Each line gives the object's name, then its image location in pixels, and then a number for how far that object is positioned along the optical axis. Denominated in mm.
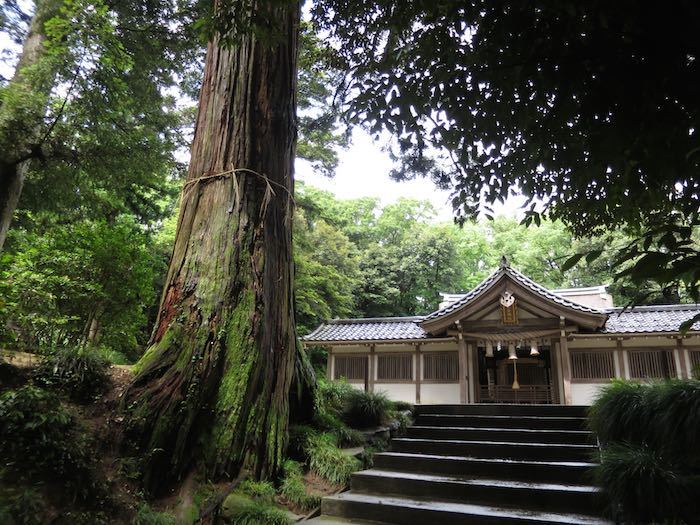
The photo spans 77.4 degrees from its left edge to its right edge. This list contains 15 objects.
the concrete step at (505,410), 7887
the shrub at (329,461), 4723
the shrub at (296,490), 4043
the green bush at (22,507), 2427
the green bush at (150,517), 2891
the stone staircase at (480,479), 4188
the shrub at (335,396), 6363
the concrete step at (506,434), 6398
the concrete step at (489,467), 4988
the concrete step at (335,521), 4078
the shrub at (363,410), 6492
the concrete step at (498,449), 5789
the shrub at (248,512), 3305
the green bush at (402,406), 7816
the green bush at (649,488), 3479
